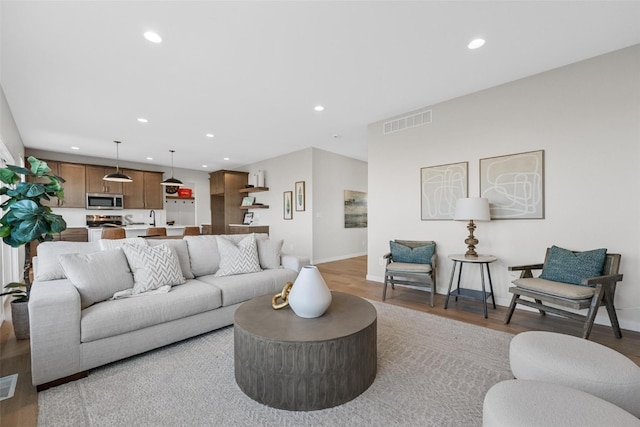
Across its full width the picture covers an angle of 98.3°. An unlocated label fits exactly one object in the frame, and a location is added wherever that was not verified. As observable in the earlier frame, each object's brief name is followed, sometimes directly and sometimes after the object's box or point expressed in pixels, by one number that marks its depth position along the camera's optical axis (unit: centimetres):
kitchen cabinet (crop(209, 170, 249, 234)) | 799
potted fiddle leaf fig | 229
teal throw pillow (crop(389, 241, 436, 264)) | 376
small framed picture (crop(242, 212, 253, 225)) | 799
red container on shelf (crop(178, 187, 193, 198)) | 922
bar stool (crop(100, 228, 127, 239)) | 444
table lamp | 318
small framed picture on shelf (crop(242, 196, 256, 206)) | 780
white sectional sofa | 181
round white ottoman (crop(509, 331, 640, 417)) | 124
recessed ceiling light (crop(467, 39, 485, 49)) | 252
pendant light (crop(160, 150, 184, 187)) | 632
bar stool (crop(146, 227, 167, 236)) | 517
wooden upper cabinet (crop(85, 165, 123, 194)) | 676
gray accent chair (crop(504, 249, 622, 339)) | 233
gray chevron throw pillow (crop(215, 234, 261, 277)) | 308
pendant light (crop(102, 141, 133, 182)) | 573
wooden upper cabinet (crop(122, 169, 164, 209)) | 737
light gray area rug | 153
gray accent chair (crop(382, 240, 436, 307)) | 344
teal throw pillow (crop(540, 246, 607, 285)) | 257
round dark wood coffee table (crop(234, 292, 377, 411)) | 158
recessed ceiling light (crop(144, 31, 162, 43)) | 236
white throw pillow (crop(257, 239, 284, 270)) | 341
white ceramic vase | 185
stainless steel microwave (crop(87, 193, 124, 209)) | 677
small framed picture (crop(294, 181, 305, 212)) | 644
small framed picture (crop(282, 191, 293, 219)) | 676
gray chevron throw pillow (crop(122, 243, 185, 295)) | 244
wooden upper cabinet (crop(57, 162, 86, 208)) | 645
